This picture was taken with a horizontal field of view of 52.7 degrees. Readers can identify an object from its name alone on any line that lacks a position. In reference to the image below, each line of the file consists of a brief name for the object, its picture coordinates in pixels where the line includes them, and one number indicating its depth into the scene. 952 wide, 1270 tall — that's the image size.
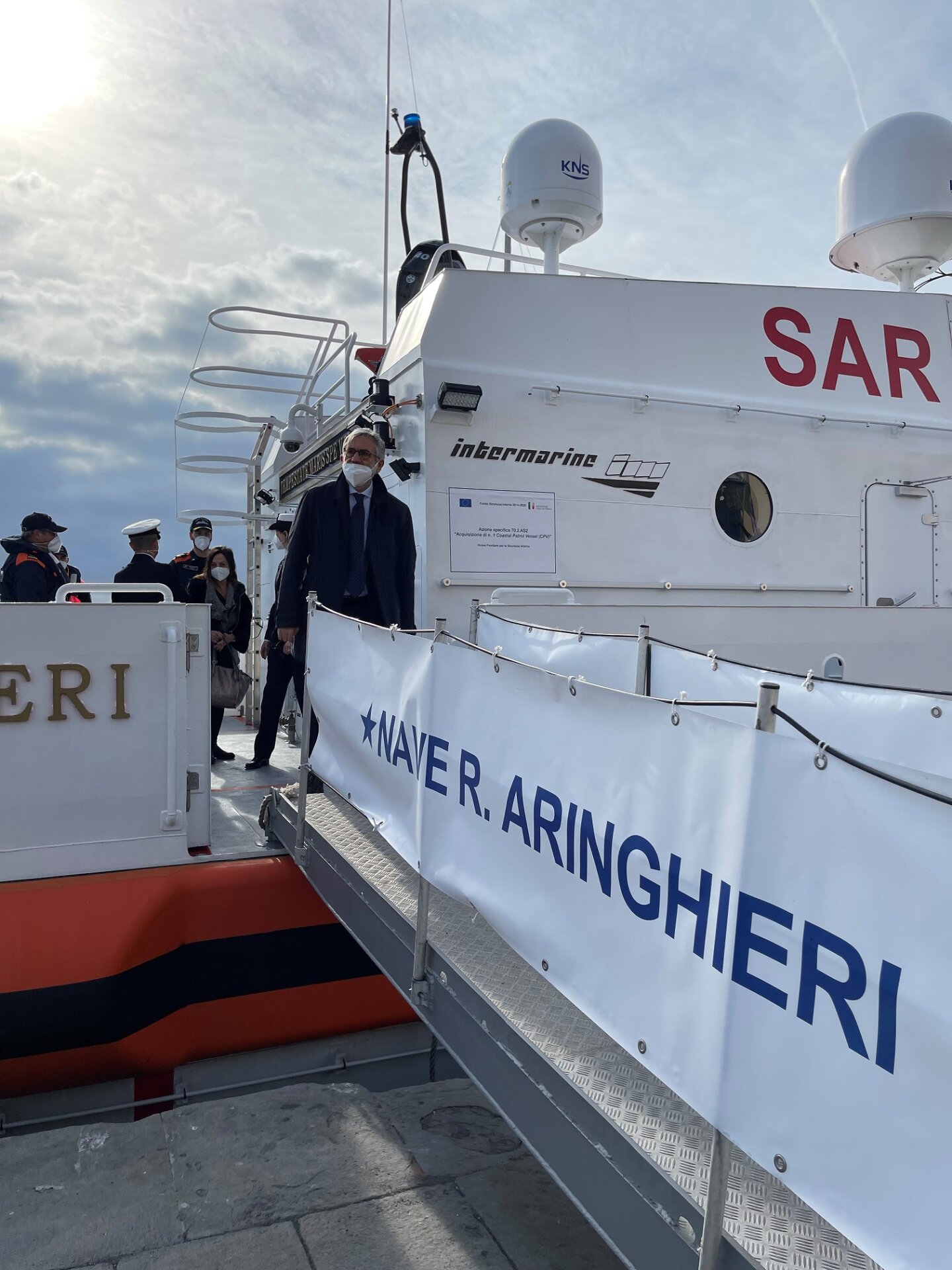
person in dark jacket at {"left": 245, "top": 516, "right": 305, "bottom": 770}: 5.65
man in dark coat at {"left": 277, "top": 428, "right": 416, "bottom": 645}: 4.57
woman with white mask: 6.19
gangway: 1.66
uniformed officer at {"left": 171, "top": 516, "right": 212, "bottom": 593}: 7.23
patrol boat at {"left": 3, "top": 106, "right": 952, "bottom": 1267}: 2.06
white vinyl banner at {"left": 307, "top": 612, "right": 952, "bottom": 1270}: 1.26
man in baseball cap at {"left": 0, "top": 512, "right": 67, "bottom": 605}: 6.33
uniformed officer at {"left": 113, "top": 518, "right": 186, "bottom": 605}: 6.11
